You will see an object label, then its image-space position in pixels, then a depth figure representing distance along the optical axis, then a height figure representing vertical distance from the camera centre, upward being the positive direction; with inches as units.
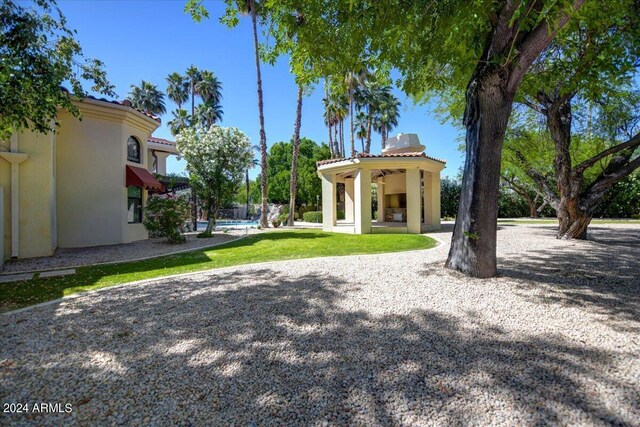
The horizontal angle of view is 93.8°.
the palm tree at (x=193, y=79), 1498.5 +701.1
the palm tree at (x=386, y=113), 1608.0 +569.6
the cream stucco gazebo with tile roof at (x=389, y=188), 690.2 +73.8
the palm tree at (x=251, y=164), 669.5 +116.9
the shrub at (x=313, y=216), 1227.9 -2.8
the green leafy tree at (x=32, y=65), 247.4 +133.1
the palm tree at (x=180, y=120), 1486.2 +487.5
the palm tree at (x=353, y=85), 1244.6 +553.2
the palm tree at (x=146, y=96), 1535.4 +625.9
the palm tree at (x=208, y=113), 1493.6 +526.0
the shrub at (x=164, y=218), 550.6 -2.1
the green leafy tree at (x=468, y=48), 226.4 +136.0
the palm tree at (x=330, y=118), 1358.3 +495.8
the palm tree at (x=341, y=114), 1303.2 +487.6
